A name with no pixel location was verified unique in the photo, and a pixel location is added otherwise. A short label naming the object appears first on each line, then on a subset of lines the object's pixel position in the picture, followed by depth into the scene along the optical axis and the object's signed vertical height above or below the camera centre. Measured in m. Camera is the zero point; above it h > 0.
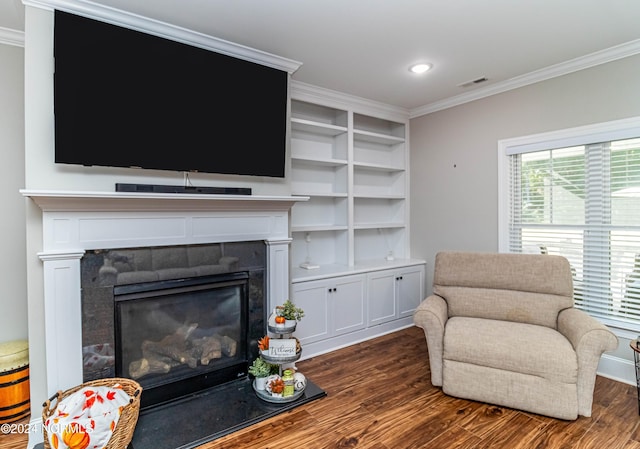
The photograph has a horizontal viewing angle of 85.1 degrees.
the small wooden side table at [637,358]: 2.25 -0.94
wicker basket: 1.81 -1.02
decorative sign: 2.50 -0.92
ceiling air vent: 3.26 +1.30
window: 2.73 +0.09
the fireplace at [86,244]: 2.00 -0.15
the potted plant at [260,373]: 2.52 -1.11
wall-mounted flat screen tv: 2.02 +0.77
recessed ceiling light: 2.97 +1.30
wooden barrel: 2.18 -1.03
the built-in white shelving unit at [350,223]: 3.39 -0.04
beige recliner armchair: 2.18 -0.81
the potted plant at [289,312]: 2.59 -0.69
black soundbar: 2.16 +0.21
